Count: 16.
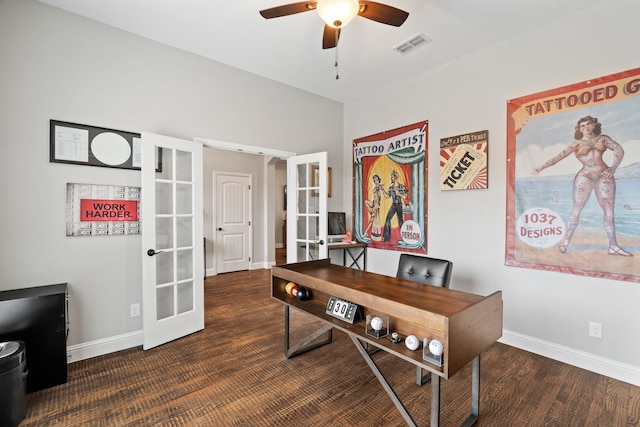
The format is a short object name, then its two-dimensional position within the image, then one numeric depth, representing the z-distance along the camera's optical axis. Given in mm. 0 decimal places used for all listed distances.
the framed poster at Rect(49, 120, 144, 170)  2467
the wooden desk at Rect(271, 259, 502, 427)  1354
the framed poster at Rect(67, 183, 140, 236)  2547
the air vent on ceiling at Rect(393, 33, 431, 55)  2852
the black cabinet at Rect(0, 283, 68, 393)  2035
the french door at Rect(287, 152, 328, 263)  3863
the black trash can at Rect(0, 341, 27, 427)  1671
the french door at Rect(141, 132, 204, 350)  2758
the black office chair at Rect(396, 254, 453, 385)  2271
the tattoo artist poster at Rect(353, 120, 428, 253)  3684
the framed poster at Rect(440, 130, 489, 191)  3061
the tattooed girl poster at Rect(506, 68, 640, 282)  2264
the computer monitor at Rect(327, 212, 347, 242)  4340
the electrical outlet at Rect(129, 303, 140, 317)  2841
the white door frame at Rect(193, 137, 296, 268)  6398
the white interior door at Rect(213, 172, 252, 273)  5945
